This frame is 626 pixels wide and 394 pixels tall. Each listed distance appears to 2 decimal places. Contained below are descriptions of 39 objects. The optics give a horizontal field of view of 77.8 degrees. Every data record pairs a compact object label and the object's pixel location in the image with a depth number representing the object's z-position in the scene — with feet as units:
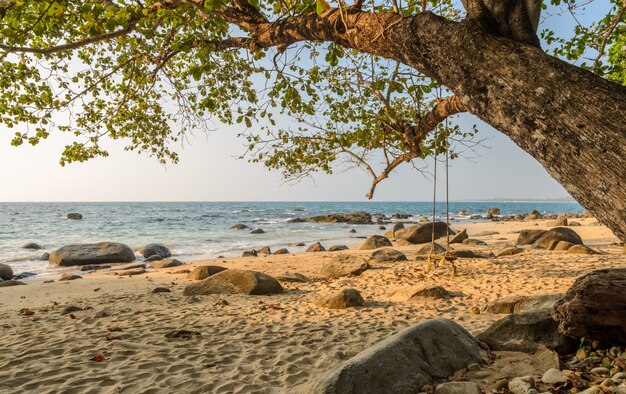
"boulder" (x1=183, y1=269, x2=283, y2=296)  29.30
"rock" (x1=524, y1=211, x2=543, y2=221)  147.25
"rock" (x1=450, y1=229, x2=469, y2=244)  61.82
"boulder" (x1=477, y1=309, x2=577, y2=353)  13.71
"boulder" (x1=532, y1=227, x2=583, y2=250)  50.62
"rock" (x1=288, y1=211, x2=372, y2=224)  147.64
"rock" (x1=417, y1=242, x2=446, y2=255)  48.30
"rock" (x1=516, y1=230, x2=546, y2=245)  57.57
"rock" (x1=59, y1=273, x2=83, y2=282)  42.52
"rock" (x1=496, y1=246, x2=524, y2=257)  45.75
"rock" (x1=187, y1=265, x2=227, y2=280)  37.82
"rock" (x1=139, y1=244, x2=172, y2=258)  64.28
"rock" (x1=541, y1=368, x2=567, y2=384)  10.80
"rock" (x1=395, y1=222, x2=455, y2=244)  69.41
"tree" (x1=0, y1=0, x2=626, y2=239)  6.93
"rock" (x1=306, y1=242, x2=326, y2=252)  64.27
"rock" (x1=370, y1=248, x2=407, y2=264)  44.19
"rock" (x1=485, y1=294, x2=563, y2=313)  18.11
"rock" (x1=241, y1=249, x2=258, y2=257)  62.49
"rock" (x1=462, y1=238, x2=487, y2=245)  61.25
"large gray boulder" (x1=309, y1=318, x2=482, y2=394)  11.08
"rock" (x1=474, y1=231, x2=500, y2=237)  79.54
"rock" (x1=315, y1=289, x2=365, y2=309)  24.53
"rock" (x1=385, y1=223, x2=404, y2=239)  84.74
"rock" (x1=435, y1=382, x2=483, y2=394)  10.84
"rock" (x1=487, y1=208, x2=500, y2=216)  197.56
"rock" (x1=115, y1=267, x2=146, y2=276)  45.24
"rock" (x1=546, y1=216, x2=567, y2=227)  88.84
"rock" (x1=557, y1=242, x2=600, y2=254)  42.19
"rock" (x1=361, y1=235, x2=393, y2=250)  62.93
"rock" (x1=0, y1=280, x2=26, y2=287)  38.95
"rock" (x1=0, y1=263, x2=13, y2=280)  44.80
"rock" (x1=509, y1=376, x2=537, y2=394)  10.39
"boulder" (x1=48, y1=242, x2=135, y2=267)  55.67
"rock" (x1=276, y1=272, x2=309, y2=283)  34.81
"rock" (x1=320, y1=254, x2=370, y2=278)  37.70
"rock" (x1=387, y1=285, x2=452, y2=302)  25.88
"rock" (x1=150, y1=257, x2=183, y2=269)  50.98
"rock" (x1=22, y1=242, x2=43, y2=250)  74.28
